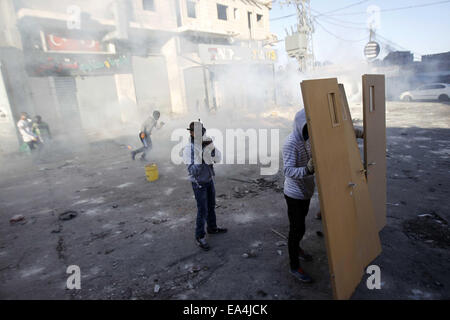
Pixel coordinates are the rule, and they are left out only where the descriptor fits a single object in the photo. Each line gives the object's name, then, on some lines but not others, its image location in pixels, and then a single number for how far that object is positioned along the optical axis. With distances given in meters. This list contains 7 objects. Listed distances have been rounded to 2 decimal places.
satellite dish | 24.61
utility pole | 18.73
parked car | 17.62
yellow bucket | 5.87
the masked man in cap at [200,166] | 3.10
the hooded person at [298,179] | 2.24
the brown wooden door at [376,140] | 2.81
